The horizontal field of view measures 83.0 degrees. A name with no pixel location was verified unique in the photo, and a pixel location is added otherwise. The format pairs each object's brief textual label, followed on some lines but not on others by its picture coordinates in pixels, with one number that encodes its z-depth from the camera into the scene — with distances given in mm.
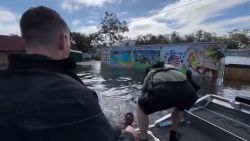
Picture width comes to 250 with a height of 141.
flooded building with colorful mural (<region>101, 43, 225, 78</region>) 8472
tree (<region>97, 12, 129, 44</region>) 34221
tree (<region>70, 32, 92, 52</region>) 30822
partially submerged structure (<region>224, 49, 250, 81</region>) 9797
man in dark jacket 591
